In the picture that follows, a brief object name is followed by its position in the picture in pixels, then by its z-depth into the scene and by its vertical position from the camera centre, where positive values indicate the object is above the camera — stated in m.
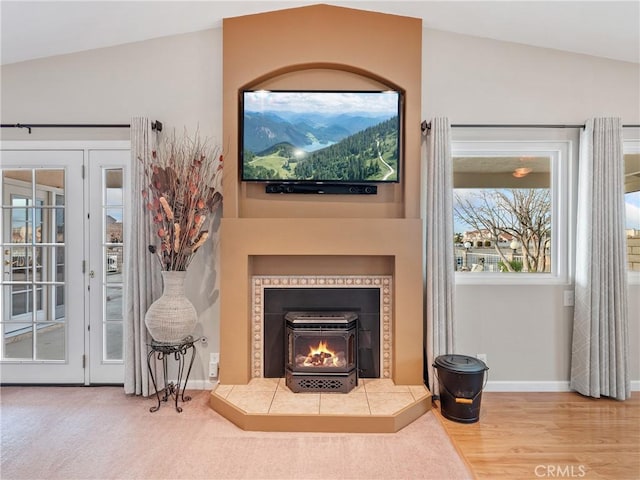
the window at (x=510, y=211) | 3.42 +0.26
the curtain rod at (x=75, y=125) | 3.33 +1.03
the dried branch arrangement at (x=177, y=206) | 2.99 +0.27
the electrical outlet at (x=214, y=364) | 3.38 -1.15
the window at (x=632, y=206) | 3.44 +0.30
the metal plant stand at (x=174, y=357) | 2.96 -1.08
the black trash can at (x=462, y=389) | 2.79 -1.15
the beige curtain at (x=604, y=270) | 3.18 -0.28
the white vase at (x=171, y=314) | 2.92 -0.60
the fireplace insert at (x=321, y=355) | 3.04 -0.98
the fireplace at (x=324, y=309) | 3.33 -0.64
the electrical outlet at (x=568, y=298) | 3.38 -0.55
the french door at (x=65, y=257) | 3.45 -0.17
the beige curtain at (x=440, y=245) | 3.18 -0.06
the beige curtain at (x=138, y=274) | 3.19 -0.31
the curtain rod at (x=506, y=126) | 3.31 +1.01
